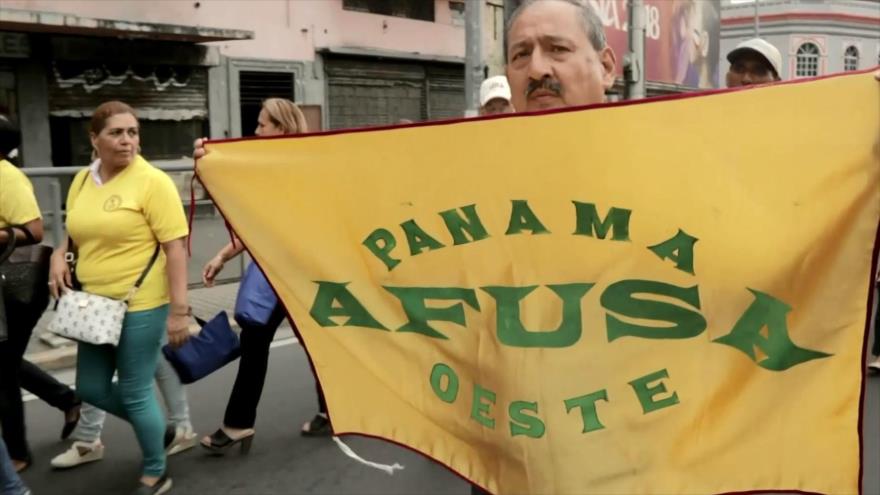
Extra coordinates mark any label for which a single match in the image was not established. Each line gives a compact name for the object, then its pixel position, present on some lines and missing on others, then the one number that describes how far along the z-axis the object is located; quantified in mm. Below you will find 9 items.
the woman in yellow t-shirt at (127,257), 3955
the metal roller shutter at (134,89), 14203
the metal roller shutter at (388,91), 18812
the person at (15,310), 4242
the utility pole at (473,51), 11203
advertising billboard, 21391
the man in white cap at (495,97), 6000
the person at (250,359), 4738
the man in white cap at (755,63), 5270
